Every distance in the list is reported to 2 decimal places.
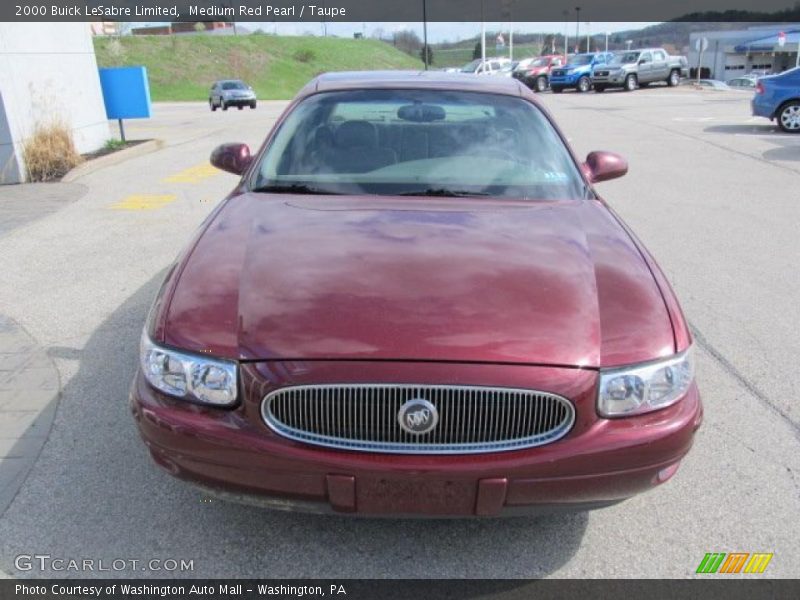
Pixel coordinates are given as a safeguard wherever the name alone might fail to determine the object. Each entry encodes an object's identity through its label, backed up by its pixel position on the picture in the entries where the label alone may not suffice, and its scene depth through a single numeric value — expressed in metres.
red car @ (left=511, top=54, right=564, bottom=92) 40.06
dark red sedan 2.26
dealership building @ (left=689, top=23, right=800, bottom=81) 76.56
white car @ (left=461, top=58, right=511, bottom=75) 39.41
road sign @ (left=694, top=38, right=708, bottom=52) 32.46
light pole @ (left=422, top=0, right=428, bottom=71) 41.56
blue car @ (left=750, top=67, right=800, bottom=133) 15.55
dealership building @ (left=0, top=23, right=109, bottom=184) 10.14
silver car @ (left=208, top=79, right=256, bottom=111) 33.44
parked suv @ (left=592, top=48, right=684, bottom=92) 34.03
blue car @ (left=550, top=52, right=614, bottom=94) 35.53
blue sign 13.85
